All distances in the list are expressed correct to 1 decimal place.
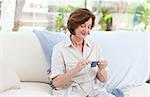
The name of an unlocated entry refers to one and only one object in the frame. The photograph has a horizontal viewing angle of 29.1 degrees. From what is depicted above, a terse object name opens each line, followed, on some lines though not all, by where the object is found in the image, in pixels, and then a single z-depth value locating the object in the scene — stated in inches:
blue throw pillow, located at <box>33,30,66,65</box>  84.7
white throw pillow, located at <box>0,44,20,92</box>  76.6
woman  75.2
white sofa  84.4
